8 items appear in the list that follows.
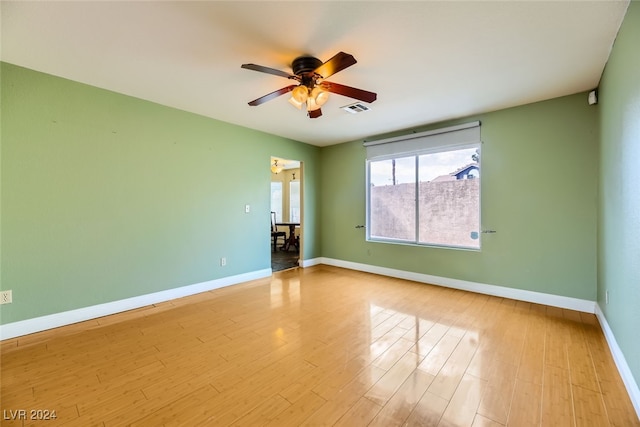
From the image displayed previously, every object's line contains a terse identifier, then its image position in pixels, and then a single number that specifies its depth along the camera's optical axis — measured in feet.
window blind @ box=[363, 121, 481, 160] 12.50
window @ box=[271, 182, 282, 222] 29.01
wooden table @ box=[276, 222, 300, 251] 23.97
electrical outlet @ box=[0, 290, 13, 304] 7.95
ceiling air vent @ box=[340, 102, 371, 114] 11.14
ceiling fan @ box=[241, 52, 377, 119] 6.99
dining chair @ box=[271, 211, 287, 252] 24.51
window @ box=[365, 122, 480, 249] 12.73
